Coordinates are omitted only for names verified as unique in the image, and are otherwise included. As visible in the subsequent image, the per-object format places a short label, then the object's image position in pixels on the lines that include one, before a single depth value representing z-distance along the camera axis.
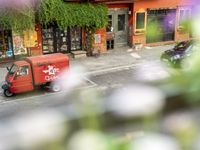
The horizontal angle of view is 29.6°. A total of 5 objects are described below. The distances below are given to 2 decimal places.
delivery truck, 8.73
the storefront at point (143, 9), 13.67
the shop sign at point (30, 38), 11.77
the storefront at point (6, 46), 11.53
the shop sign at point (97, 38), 13.07
